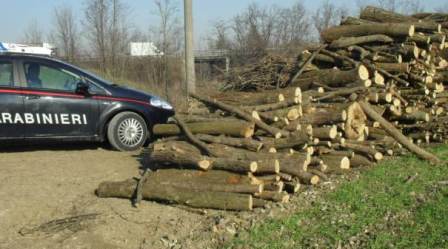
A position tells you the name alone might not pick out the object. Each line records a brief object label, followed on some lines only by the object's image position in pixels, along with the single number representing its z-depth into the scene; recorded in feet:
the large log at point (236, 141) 25.08
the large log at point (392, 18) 36.19
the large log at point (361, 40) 35.42
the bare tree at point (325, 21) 112.37
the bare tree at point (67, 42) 96.17
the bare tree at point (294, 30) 99.40
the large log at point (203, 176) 23.21
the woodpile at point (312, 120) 23.45
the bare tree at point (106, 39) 81.66
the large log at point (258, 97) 28.50
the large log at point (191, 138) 24.97
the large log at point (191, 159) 23.38
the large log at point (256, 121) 26.02
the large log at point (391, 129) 29.86
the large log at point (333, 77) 32.35
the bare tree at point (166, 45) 68.33
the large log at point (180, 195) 21.97
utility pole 52.16
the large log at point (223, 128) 25.82
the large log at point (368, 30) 34.88
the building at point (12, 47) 60.18
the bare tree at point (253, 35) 80.31
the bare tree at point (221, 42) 86.88
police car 32.60
